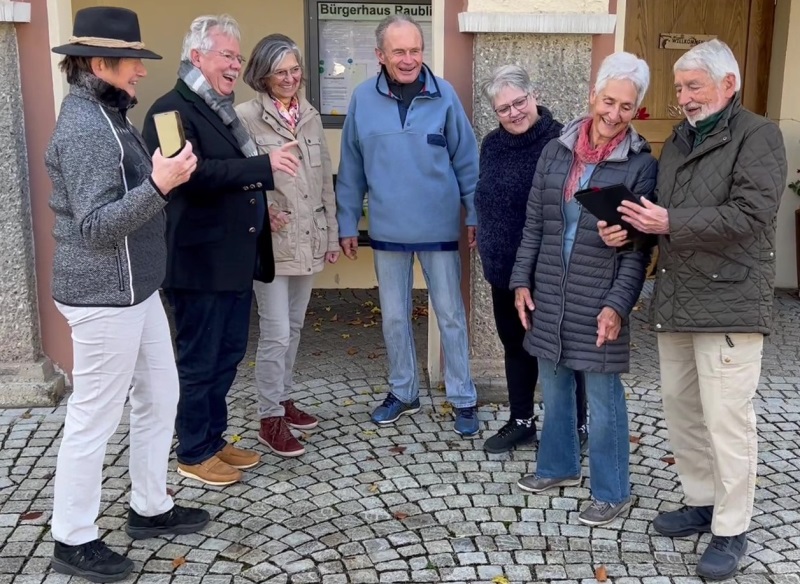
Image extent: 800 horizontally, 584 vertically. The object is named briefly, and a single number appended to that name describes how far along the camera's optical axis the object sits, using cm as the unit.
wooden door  718
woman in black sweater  389
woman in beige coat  410
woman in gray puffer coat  339
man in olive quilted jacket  305
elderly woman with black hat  299
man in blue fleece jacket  440
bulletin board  679
